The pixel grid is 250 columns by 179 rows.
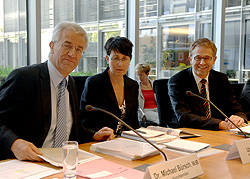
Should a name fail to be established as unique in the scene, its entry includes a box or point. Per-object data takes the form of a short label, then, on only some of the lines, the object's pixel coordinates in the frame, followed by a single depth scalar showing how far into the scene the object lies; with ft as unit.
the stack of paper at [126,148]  4.87
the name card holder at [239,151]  4.87
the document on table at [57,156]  4.36
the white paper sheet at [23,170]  3.87
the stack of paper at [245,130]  6.93
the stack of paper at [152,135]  5.87
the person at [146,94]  14.14
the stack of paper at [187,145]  5.30
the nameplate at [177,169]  3.56
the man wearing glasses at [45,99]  5.55
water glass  3.76
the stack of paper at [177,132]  6.53
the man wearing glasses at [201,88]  8.79
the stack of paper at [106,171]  3.99
